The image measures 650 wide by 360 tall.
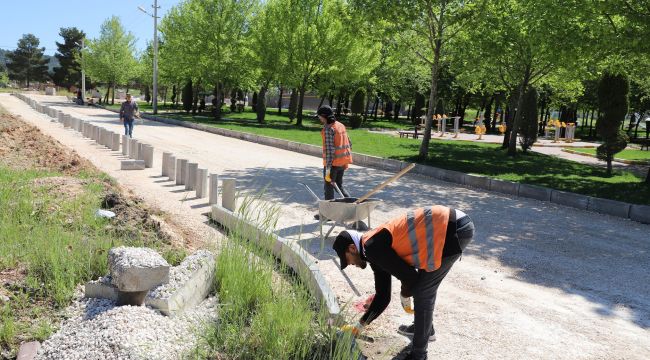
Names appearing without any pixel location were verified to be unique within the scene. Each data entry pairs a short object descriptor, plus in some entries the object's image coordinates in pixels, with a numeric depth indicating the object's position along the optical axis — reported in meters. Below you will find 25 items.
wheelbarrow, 7.05
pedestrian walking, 19.59
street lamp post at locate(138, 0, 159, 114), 39.33
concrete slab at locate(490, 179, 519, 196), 12.46
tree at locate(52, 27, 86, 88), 90.31
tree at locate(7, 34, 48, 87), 96.50
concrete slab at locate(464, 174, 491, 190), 13.16
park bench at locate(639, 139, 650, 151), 28.52
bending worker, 3.79
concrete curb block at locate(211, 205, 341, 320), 4.84
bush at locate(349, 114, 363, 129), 33.66
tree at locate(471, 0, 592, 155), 13.17
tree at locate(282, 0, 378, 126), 31.11
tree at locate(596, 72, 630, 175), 16.05
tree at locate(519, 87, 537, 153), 21.86
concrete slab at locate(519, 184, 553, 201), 11.81
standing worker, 8.64
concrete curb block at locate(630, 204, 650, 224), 9.95
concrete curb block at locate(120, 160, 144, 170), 12.91
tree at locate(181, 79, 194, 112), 44.19
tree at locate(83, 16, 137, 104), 52.91
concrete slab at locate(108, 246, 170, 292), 4.35
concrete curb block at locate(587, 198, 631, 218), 10.35
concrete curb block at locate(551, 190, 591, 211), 11.02
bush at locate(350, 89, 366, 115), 35.84
